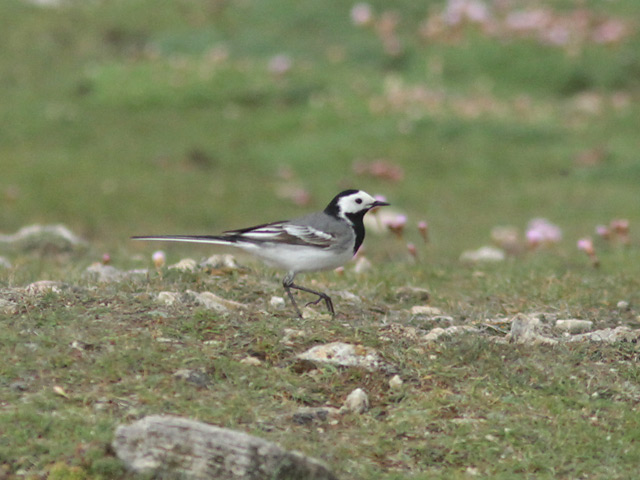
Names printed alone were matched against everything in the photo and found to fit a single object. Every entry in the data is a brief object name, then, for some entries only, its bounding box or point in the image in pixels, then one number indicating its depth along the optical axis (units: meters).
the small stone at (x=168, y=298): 14.34
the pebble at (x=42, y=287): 14.39
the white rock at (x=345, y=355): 12.80
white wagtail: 14.64
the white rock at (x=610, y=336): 14.13
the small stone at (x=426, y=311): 15.93
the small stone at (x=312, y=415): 11.67
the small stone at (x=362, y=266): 20.15
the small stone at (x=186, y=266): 16.41
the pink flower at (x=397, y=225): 20.12
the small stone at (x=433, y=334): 13.73
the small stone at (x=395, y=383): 12.53
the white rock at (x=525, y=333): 13.94
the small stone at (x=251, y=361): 12.66
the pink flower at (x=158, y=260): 18.24
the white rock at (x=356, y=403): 12.04
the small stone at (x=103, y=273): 16.23
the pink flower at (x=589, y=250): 20.87
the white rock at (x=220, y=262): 17.23
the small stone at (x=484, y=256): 23.22
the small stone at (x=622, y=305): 17.33
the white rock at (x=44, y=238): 23.41
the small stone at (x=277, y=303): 15.46
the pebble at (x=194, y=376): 12.14
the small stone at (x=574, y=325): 15.11
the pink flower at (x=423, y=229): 20.31
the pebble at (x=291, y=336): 13.26
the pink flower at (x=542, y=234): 23.47
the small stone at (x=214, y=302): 14.42
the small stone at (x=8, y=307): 13.57
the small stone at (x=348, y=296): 16.48
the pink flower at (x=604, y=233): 21.72
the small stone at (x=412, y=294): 17.72
